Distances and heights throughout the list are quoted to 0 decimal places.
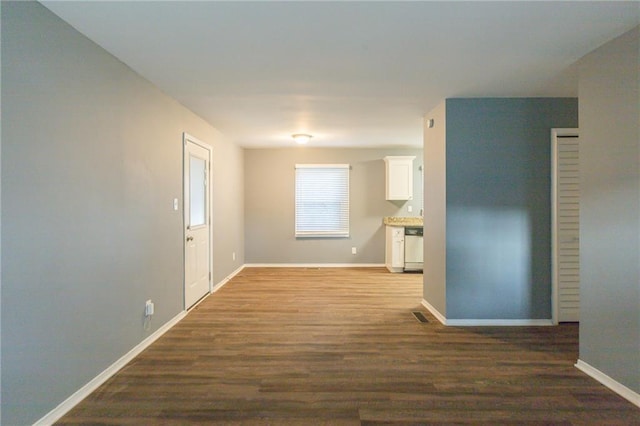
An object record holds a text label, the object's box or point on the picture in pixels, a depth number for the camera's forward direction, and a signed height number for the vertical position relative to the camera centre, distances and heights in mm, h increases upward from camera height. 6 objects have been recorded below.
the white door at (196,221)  4375 -187
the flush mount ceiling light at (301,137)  5848 +1161
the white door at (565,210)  3836 -17
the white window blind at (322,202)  7582 +117
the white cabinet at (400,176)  7340 +649
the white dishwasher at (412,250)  6871 -808
